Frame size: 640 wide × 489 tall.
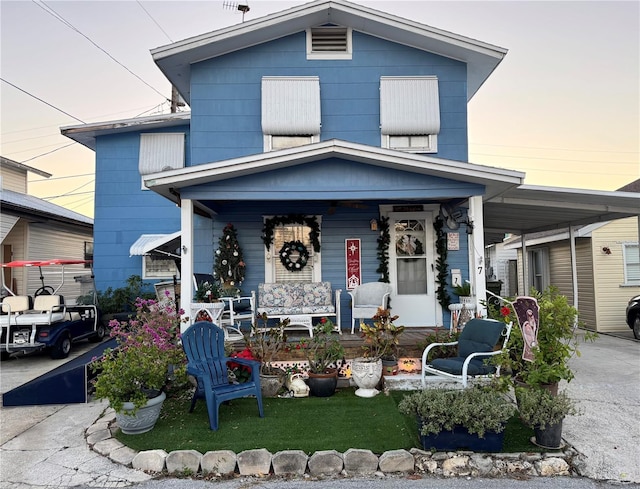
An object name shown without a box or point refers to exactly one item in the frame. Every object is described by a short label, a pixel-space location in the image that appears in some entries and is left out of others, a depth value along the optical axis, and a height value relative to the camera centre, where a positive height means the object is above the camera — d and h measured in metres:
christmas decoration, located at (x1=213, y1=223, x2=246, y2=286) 7.65 +0.24
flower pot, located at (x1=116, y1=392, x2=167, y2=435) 4.14 -1.34
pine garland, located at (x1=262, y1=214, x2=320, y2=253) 7.86 +0.90
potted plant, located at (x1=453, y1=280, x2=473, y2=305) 7.24 -0.28
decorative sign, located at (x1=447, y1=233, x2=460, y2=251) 7.80 +0.56
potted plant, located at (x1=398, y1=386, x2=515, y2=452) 3.57 -1.19
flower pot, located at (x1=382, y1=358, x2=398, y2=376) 5.55 -1.16
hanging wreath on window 7.84 +0.33
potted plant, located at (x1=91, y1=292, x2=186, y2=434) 4.06 -0.95
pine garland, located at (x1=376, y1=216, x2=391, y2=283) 7.83 +0.44
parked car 9.67 -0.97
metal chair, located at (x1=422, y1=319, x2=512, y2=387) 4.67 -0.88
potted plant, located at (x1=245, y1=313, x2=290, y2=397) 5.30 -0.98
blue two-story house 7.71 +2.74
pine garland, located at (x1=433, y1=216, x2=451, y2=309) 7.73 +0.09
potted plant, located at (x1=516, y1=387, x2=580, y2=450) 3.65 -1.17
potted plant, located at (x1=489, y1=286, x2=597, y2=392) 4.15 -0.72
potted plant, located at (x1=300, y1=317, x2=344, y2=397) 5.20 -1.04
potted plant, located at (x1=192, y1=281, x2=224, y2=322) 6.01 -0.36
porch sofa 7.44 -0.36
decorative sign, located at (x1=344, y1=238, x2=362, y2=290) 7.89 +0.20
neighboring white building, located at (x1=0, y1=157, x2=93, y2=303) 11.24 +1.31
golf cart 7.52 -0.84
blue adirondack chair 4.23 -0.95
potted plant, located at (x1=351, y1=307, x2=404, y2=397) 5.21 -0.99
